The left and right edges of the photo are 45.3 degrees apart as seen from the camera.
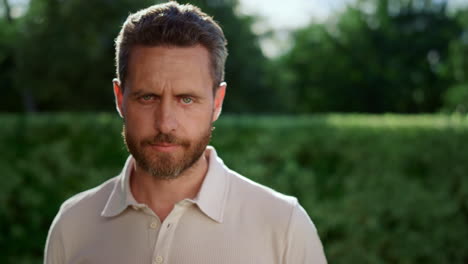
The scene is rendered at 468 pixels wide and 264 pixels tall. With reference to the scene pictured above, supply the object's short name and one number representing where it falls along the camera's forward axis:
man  2.16
